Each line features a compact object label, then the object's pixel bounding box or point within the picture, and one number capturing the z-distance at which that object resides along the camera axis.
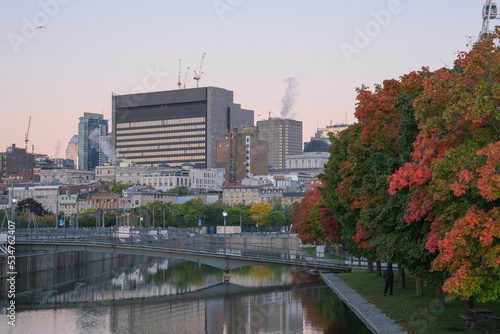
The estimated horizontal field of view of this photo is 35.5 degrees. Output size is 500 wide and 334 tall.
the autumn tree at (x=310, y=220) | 100.35
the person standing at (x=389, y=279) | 55.02
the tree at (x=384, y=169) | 40.44
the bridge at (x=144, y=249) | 74.25
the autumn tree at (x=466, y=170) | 29.00
